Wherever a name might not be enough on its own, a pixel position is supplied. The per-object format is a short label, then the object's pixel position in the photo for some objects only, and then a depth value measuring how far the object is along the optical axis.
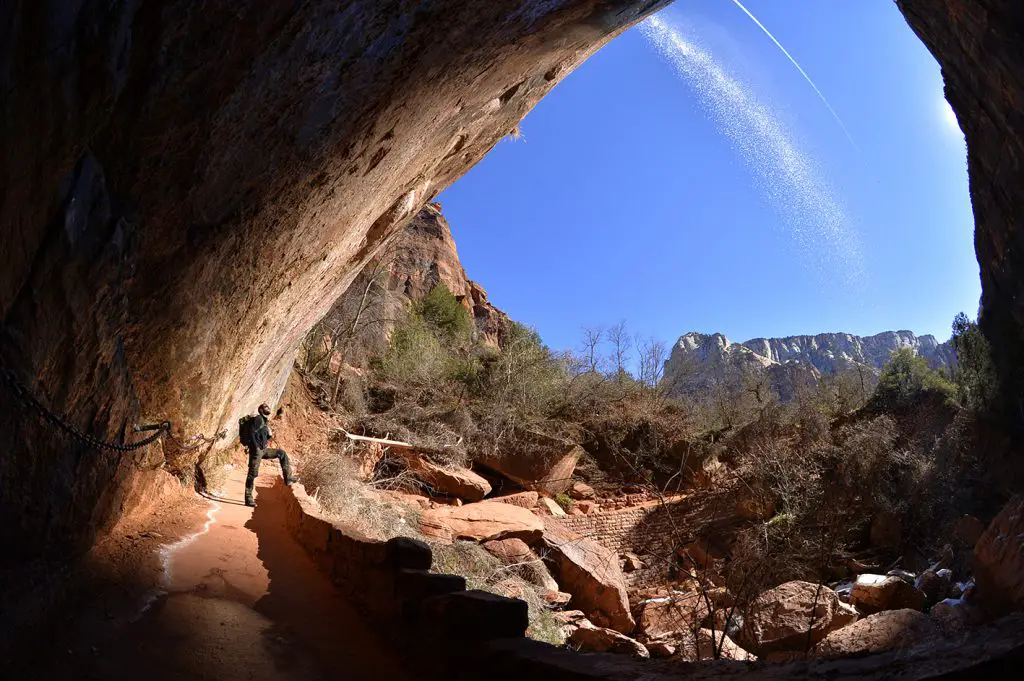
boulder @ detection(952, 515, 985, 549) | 9.32
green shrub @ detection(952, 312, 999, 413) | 13.60
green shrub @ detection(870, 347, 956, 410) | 17.36
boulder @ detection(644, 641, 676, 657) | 7.52
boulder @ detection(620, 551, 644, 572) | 13.61
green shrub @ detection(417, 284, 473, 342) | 27.83
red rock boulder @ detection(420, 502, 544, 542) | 10.78
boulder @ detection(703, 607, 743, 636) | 7.61
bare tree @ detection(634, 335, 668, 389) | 23.72
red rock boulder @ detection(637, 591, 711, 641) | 8.48
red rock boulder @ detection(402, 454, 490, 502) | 14.21
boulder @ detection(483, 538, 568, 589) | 10.23
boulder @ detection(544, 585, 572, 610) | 9.55
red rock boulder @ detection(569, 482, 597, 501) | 17.80
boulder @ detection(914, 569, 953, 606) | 8.67
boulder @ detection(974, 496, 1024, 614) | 5.62
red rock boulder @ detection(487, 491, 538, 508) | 14.88
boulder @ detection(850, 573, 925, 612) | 8.04
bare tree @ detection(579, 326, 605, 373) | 23.09
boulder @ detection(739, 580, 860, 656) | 6.34
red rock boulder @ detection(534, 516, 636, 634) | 9.85
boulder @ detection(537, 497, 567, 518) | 15.00
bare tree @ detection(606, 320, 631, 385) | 23.40
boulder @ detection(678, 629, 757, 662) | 6.16
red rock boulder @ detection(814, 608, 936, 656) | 5.36
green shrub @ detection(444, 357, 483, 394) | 20.06
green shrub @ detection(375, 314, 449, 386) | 18.58
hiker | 8.30
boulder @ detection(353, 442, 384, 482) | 13.48
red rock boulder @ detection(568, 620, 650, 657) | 7.21
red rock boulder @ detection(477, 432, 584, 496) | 16.94
